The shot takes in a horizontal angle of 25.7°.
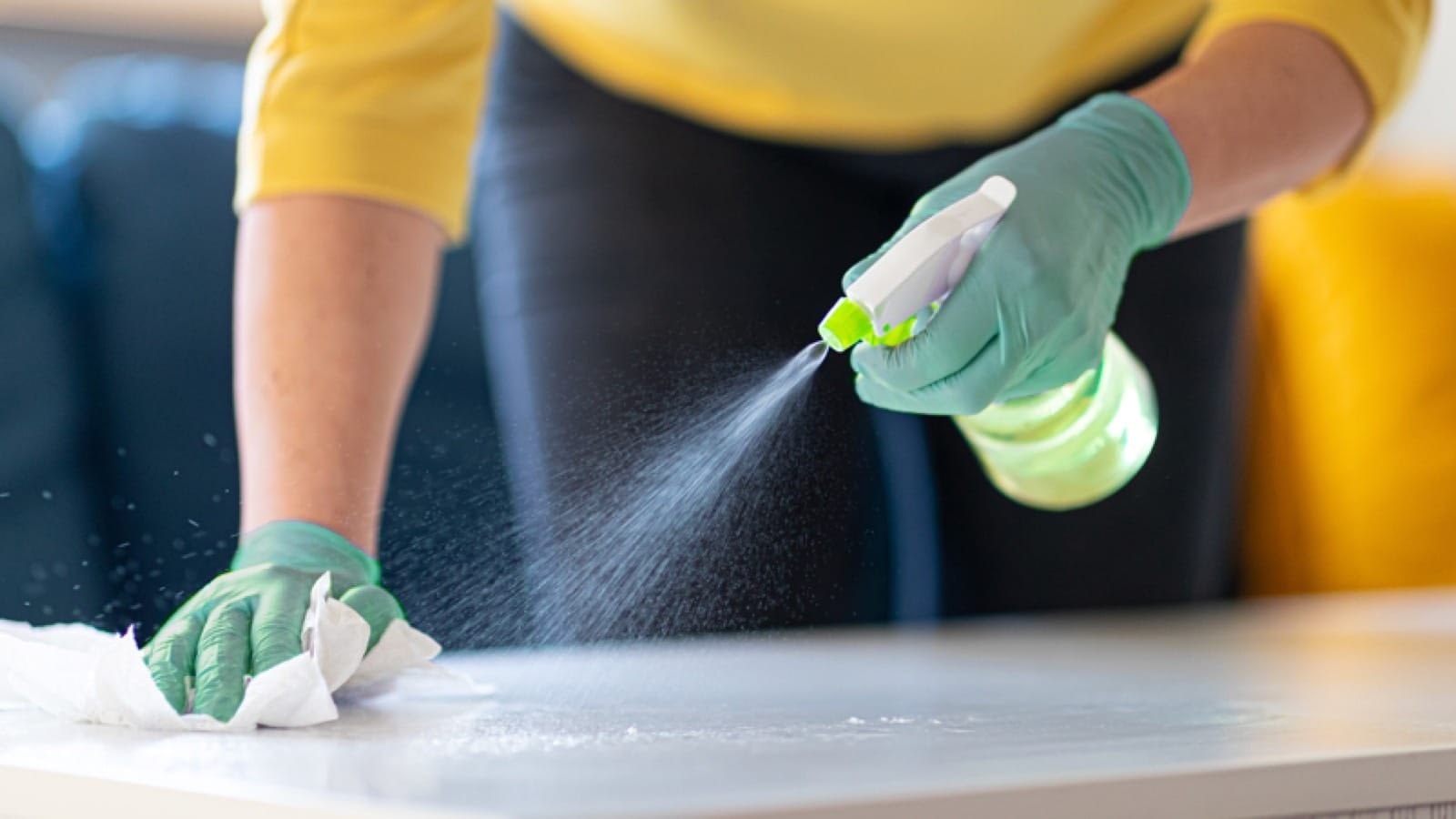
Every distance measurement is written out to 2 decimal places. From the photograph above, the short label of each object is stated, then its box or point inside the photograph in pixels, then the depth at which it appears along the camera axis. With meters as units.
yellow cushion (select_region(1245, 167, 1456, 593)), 2.34
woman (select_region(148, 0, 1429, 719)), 1.31
